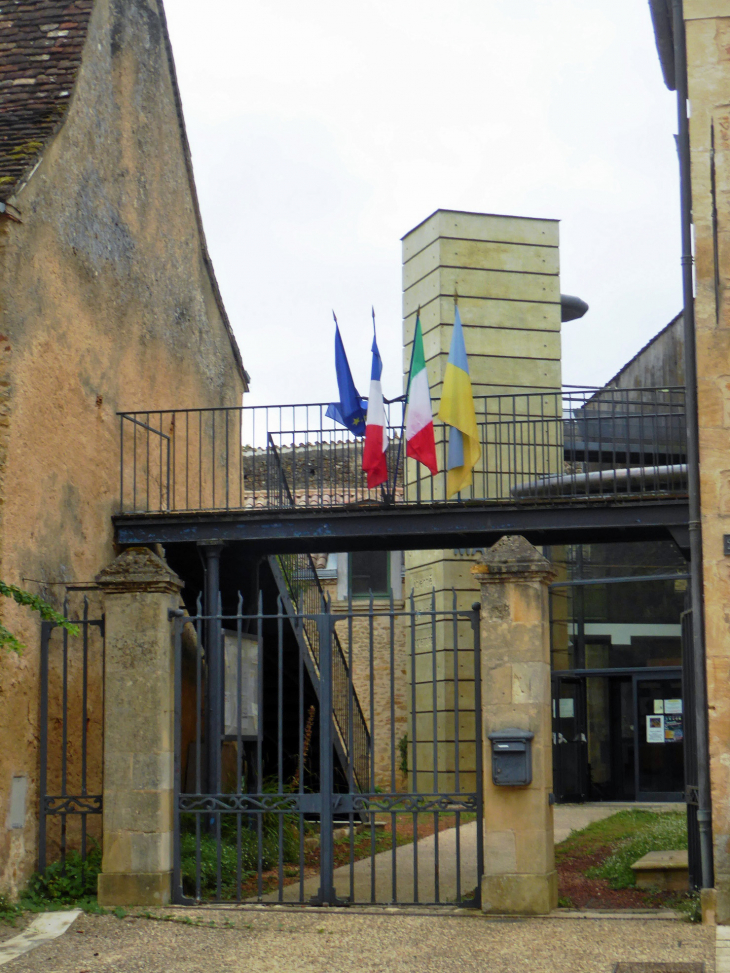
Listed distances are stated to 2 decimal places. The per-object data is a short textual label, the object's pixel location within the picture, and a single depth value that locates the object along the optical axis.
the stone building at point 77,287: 9.28
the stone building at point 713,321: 7.47
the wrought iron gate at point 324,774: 8.24
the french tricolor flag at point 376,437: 11.63
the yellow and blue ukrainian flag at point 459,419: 11.61
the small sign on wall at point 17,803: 8.80
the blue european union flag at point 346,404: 12.22
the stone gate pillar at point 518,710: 7.78
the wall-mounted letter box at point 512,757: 7.83
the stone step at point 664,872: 8.83
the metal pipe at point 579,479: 14.56
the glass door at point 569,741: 16.94
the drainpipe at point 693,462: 7.48
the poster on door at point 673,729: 16.95
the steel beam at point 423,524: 11.09
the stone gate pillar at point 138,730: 8.27
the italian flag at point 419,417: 11.66
